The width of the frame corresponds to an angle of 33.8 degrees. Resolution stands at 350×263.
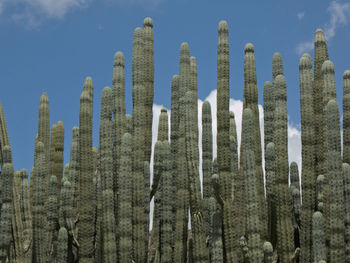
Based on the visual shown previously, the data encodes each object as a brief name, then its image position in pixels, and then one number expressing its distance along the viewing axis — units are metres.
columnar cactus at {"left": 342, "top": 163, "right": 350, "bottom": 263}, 9.61
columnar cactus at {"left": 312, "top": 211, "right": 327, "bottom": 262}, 9.34
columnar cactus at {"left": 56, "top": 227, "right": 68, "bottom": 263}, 11.05
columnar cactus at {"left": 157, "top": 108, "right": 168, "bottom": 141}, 12.40
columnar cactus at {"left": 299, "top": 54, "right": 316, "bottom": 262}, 10.24
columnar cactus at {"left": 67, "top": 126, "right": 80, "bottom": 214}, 11.97
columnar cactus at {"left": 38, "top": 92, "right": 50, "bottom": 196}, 13.25
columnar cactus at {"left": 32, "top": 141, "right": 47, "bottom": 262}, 11.57
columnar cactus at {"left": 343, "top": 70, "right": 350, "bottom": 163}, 10.30
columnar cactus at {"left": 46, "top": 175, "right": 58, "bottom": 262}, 11.80
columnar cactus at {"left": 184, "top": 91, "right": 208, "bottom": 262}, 9.97
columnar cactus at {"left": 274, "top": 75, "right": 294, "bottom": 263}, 9.82
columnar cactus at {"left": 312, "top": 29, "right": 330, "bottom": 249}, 10.51
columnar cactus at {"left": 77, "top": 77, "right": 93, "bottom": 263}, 10.84
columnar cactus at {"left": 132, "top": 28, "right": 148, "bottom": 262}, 10.28
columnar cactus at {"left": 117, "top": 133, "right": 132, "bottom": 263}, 10.01
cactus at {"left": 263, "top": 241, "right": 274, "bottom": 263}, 9.37
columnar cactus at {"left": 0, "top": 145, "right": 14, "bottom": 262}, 10.52
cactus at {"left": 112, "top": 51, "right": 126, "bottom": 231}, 10.83
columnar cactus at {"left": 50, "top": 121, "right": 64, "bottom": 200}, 13.36
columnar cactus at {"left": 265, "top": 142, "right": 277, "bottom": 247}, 10.66
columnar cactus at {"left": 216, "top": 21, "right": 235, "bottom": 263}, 9.89
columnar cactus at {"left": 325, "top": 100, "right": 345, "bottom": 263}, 9.43
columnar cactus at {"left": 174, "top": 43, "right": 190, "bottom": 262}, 10.66
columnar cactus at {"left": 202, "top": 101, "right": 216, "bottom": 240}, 10.88
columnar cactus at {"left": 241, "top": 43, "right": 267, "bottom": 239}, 11.04
